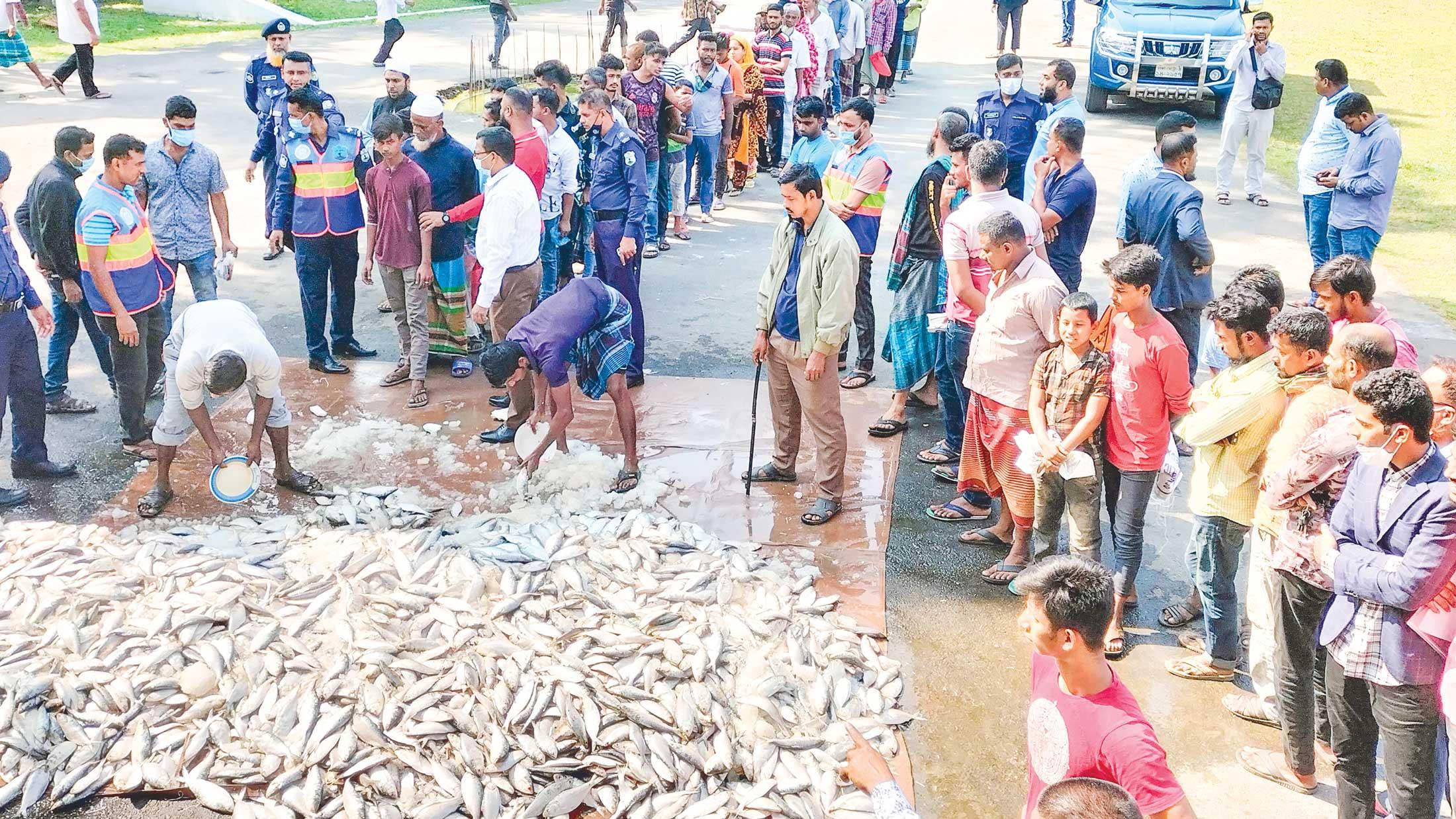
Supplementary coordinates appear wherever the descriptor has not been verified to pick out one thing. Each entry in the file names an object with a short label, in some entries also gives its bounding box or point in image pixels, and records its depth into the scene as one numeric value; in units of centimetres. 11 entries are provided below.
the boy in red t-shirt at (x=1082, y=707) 296
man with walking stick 634
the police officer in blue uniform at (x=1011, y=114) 964
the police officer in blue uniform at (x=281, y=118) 875
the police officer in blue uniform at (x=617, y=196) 824
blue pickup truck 1611
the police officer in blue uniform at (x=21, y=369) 680
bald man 436
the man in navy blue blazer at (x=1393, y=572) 379
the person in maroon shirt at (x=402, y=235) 792
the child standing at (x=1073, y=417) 544
